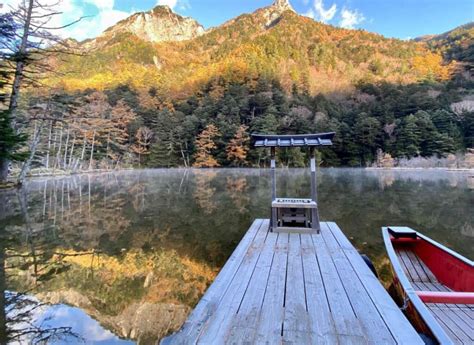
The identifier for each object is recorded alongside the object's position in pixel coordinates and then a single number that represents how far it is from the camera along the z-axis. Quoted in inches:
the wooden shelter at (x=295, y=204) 164.6
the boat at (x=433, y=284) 68.6
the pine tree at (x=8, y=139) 334.8
